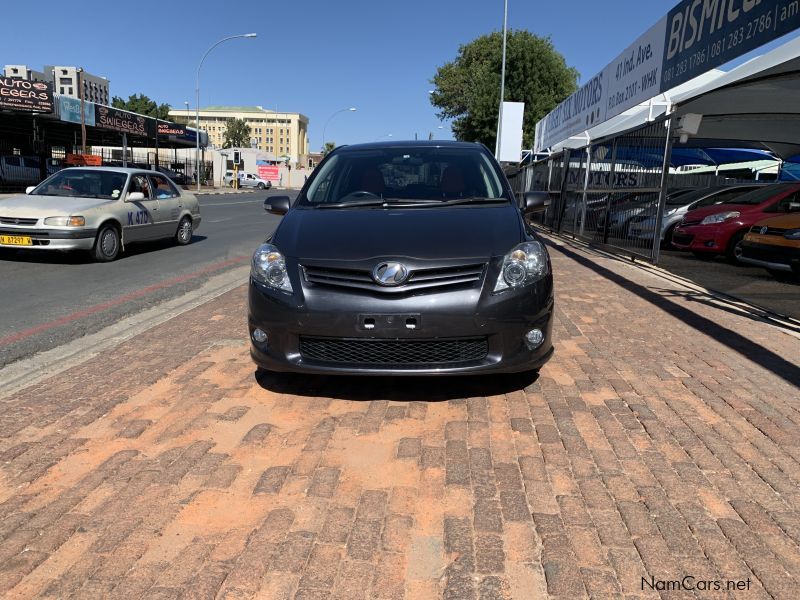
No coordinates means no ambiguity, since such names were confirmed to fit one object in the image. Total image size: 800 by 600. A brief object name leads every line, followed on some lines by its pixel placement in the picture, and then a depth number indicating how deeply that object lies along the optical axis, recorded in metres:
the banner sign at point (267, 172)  72.19
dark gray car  3.30
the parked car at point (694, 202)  12.60
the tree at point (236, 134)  119.12
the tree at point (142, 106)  75.06
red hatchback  10.25
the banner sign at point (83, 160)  29.42
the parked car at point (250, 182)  65.19
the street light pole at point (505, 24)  22.68
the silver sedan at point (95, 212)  8.77
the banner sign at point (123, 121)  33.75
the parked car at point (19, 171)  31.61
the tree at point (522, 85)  40.09
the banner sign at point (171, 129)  41.00
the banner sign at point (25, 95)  26.41
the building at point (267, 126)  160.38
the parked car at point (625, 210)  10.12
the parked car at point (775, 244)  7.58
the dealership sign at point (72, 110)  30.14
